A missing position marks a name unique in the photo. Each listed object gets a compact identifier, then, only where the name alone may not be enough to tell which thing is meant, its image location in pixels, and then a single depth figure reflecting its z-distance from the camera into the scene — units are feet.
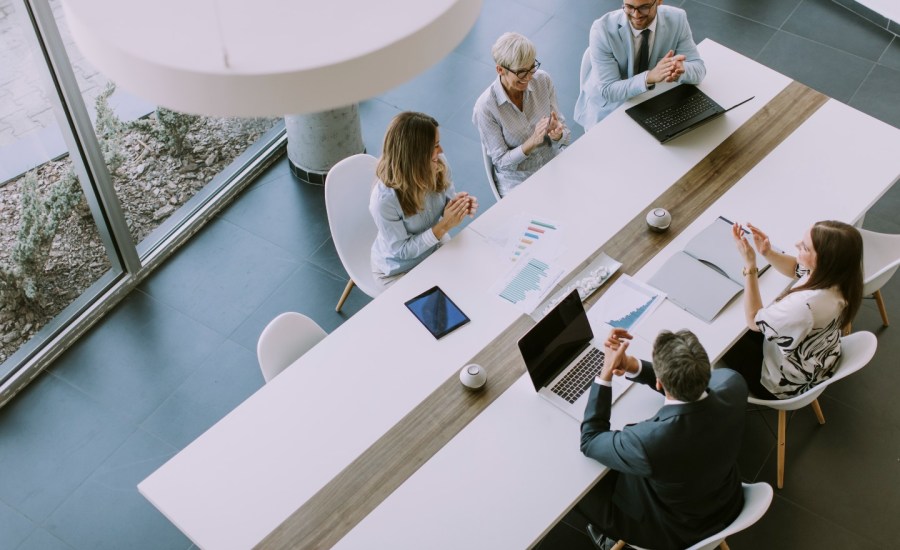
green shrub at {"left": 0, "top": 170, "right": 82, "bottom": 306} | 13.93
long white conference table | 9.81
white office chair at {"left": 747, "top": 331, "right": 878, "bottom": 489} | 11.22
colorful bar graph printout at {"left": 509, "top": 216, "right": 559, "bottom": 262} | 12.33
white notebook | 11.82
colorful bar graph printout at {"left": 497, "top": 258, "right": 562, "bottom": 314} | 11.78
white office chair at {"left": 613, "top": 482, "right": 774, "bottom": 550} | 9.83
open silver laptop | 10.64
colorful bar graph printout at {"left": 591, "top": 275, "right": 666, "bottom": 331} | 11.70
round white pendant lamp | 4.52
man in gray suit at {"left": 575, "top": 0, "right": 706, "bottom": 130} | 14.11
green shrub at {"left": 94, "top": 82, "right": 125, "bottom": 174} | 14.32
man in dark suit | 9.61
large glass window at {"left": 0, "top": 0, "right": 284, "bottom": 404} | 12.71
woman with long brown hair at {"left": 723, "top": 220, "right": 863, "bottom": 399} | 10.85
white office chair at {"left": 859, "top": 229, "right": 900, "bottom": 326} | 13.28
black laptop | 13.84
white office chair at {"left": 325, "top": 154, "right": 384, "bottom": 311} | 13.37
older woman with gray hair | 13.46
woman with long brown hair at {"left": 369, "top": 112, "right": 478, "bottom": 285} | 11.76
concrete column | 16.44
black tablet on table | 11.46
